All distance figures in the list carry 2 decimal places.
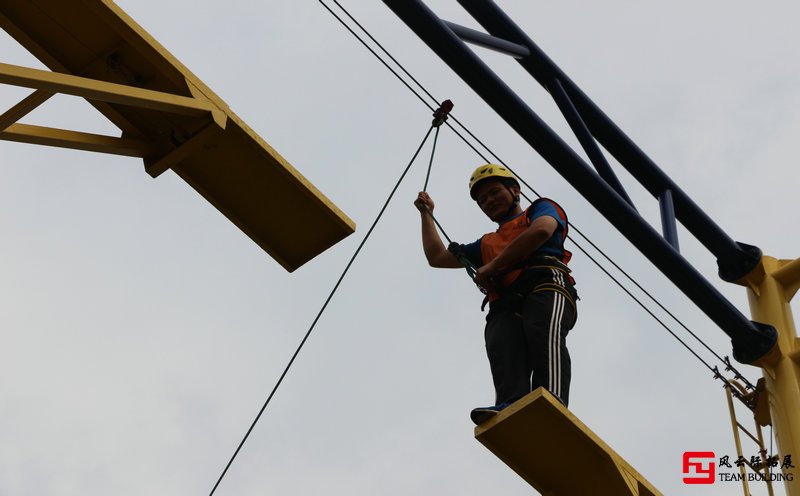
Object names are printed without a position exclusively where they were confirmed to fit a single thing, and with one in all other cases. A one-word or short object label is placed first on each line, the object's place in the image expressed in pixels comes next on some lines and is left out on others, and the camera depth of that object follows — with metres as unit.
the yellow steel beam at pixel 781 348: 14.50
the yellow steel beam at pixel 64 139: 9.20
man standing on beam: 11.00
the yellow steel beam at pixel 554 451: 9.98
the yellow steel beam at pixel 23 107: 8.86
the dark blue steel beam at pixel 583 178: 12.65
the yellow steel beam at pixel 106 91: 8.40
